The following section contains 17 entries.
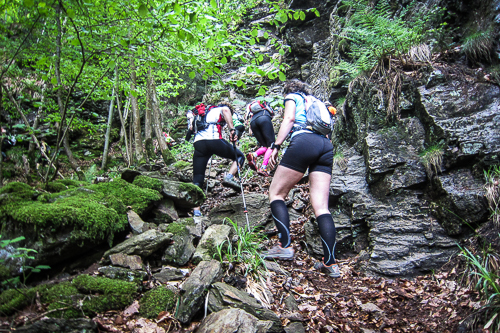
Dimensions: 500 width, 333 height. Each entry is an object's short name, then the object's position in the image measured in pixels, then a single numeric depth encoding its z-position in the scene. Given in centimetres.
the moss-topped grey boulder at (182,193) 526
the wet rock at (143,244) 328
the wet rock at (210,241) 352
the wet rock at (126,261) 304
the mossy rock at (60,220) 288
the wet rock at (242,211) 524
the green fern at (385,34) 572
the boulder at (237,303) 248
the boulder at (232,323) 215
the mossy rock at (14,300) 214
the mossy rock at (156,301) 248
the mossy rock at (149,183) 522
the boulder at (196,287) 246
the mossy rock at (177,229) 388
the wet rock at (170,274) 305
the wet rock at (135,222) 384
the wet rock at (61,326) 194
